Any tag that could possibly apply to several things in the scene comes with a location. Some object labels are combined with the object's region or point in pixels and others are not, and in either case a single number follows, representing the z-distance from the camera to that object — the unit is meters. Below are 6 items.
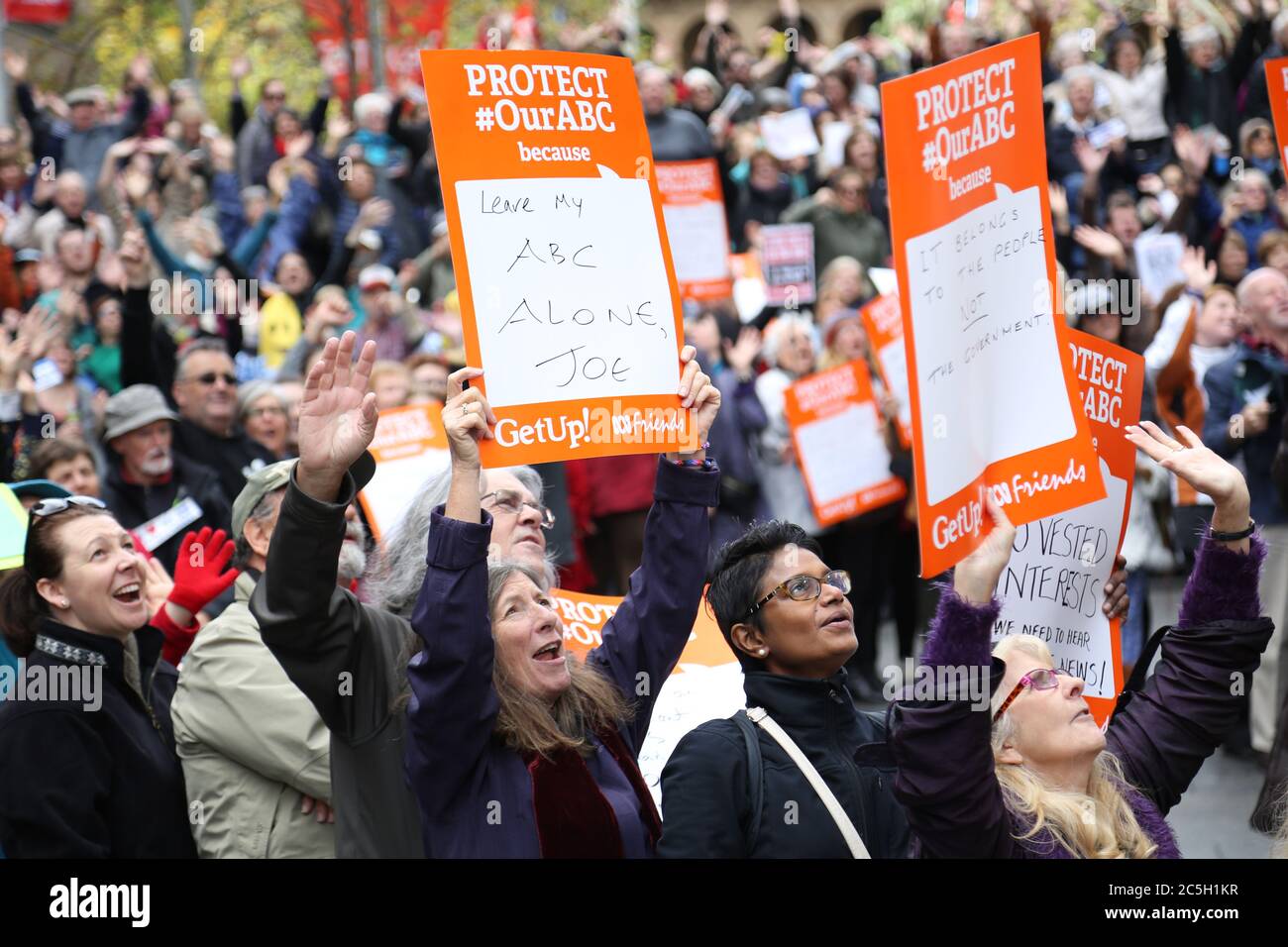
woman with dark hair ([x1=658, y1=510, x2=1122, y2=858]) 3.73
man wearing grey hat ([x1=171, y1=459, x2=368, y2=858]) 4.34
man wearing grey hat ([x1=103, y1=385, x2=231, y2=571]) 7.52
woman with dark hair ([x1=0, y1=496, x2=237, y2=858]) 4.18
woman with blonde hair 3.47
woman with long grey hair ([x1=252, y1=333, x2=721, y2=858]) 3.72
